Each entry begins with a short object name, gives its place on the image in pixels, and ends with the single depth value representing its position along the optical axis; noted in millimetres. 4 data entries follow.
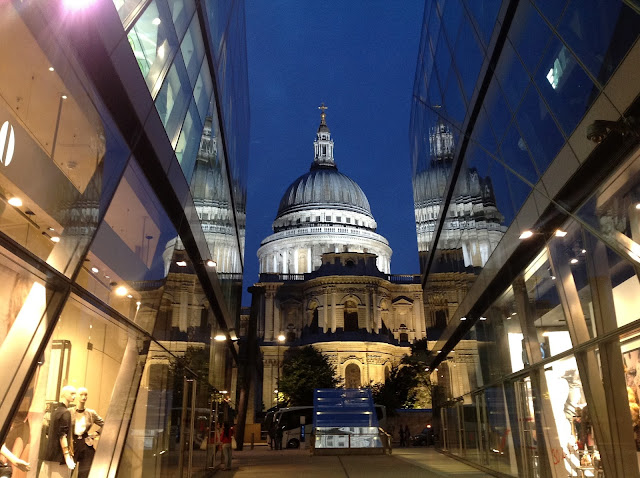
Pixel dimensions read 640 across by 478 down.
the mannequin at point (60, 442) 5176
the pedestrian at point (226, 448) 17062
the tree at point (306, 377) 62294
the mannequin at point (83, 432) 5859
